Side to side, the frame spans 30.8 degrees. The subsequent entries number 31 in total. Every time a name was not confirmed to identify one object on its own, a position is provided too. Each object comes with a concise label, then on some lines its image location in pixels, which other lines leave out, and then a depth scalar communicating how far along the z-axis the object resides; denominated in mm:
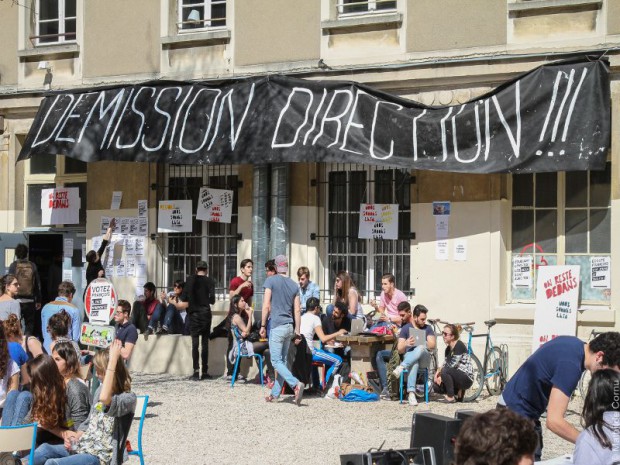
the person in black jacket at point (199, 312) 16344
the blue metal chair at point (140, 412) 9444
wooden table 14977
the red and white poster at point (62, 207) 19688
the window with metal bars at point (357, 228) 16625
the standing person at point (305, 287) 16297
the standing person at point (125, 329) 13188
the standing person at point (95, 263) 17875
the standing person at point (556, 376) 6469
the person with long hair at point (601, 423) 5996
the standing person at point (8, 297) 12750
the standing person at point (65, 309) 13148
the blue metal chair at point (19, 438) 8078
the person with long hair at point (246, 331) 15766
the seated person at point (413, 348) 14367
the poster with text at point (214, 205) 17984
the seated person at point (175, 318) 17656
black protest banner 14445
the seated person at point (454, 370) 14359
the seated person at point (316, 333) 15094
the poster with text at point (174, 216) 18312
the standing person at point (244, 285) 16672
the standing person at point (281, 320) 14398
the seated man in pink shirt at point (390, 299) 15656
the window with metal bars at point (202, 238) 18141
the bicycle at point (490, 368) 14604
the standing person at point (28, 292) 15648
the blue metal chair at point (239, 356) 15797
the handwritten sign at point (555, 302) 14617
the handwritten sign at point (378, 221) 16594
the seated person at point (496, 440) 4801
